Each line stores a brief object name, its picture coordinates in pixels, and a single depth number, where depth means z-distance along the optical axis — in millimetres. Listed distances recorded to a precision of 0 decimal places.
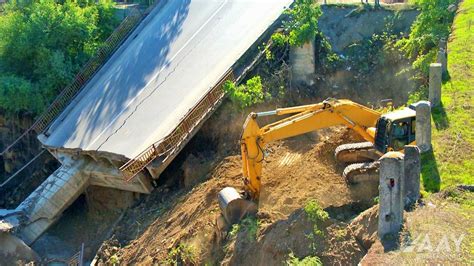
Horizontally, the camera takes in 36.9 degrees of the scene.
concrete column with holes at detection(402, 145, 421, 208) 14875
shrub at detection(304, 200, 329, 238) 16078
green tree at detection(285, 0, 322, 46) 23344
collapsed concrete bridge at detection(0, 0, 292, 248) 21594
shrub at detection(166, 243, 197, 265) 17781
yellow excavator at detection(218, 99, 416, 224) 16953
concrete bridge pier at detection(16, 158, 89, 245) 22078
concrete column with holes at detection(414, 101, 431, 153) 16900
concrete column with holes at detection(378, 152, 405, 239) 14016
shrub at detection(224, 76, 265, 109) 22188
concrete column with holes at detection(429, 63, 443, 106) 19500
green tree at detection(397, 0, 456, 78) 22091
